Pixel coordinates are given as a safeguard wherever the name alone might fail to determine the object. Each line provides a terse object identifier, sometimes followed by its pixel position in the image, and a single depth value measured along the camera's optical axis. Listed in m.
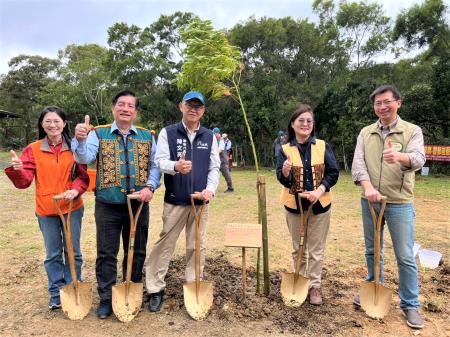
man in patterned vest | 3.53
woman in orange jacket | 3.53
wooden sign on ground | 3.88
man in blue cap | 3.68
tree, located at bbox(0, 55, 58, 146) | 38.78
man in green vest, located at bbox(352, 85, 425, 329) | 3.45
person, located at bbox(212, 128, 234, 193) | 11.04
